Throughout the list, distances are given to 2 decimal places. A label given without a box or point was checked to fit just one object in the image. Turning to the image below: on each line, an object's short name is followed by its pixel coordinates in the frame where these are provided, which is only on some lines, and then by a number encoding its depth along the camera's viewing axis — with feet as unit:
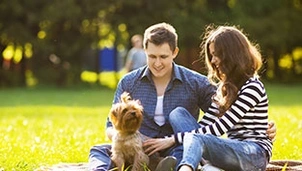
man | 27.34
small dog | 25.34
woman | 25.22
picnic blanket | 29.03
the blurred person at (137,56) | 74.67
